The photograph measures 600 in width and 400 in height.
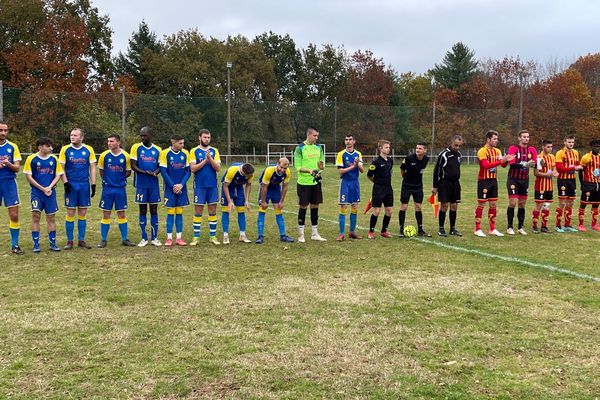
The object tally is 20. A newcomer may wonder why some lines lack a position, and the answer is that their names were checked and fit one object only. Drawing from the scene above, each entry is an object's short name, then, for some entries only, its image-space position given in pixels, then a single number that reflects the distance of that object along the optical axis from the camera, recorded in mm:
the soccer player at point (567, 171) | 10430
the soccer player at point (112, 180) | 8648
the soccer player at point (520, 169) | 9836
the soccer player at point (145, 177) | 8727
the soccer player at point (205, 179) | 8789
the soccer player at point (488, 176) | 9734
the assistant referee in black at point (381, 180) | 9469
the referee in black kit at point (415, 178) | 9548
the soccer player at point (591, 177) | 10492
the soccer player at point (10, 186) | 8070
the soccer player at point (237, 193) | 8867
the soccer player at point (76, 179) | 8406
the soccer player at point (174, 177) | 8781
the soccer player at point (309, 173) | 9086
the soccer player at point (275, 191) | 8930
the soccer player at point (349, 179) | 9258
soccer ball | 9617
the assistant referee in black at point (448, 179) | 9602
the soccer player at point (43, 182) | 8172
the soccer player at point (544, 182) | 10242
